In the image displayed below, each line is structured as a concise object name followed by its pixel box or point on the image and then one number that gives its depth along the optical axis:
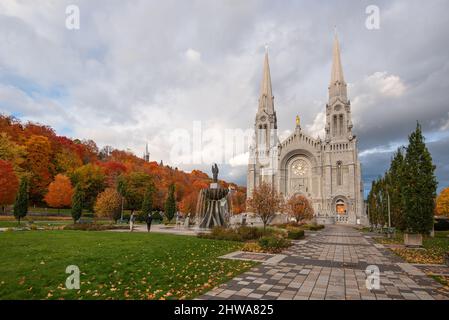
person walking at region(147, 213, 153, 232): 23.96
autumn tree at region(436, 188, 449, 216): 43.25
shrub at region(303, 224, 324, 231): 34.69
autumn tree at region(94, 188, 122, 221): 34.00
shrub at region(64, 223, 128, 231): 23.52
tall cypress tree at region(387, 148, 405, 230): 21.41
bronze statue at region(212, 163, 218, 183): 26.08
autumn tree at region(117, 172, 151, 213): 54.12
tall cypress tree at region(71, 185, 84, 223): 28.53
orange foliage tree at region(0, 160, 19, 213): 32.34
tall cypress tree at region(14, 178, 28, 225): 27.20
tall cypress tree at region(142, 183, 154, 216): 39.78
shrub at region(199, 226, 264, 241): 17.90
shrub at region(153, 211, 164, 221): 45.59
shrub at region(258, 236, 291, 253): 13.72
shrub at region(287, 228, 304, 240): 20.22
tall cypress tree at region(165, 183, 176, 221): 43.09
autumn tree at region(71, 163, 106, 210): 49.97
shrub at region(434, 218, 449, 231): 39.62
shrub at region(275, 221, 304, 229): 33.66
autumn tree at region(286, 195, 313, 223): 38.66
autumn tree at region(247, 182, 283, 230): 21.53
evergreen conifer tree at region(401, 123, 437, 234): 18.67
